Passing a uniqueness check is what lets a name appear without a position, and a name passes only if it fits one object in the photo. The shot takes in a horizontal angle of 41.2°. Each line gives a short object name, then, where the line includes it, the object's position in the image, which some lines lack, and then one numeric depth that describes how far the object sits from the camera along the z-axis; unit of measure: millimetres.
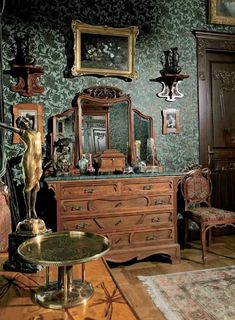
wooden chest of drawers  3281
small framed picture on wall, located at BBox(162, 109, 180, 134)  4211
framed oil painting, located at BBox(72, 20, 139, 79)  3889
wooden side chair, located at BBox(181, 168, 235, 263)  3667
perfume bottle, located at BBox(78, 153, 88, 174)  3746
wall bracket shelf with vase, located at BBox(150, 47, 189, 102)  4129
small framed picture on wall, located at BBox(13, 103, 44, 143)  3729
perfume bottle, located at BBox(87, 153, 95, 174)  3748
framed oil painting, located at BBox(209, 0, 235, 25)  4391
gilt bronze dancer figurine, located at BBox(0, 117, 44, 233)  1370
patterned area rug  2395
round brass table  1132
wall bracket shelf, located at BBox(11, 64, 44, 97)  3697
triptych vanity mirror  3850
